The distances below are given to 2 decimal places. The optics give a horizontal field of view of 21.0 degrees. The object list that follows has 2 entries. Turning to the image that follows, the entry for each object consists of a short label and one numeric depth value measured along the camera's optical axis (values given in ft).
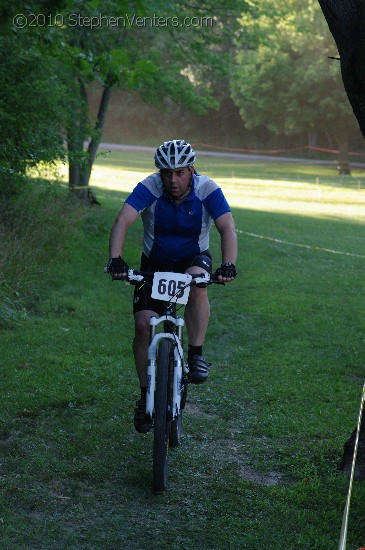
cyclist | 20.92
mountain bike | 19.07
